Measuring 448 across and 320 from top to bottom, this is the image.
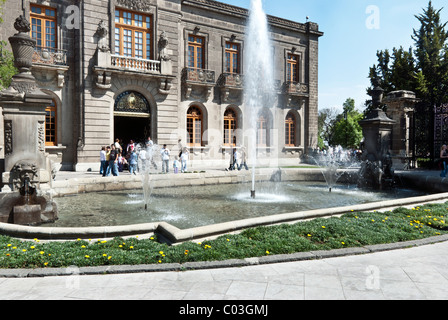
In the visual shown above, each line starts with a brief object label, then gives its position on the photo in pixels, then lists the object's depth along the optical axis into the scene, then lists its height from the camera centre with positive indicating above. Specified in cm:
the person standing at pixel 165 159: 1912 -38
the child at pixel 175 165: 1877 -73
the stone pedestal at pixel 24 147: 730 +12
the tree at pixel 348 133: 5481 +310
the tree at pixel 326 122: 7374 +660
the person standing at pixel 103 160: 1634 -37
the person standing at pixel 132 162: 1747 -50
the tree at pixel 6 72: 1437 +345
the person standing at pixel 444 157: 1434 -22
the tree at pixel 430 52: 2552 +815
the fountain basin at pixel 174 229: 564 -131
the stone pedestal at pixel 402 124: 1942 +160
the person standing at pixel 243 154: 1994 -11
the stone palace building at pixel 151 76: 2002 +504
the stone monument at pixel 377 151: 1362 +4
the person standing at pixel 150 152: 2070 +2
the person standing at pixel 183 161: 1936 -50
